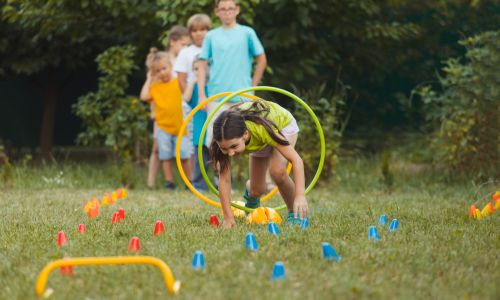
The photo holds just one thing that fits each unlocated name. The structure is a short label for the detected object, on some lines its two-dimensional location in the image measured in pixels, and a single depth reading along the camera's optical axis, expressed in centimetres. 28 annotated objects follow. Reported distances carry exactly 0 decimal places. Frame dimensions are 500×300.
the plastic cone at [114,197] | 1474
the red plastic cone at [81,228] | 1012
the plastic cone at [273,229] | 945
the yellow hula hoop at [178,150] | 1181
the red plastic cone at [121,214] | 1157
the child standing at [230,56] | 1499
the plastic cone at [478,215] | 1124
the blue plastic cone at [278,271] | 713
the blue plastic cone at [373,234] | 919
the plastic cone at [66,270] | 745
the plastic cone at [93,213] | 1200
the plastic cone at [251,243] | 841
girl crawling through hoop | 989
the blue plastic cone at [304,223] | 1013
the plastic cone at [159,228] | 983
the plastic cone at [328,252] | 798
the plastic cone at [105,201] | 1413
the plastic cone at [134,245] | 855
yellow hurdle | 655
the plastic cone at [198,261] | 759
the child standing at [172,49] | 1742
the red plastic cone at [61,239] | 905
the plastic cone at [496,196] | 1272
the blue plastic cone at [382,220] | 1057
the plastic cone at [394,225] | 1006
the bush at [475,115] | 1670
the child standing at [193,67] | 1637
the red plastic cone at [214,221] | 1082
